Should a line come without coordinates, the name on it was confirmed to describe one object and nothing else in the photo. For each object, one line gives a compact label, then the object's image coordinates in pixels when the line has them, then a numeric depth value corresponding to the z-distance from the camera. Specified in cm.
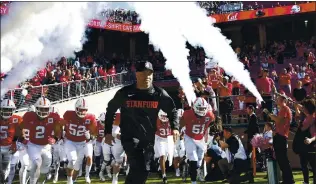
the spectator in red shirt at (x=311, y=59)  1861
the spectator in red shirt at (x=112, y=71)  2088
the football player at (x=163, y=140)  1072
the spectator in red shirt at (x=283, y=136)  886
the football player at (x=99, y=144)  1206
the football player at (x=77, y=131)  961
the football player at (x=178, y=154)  1176
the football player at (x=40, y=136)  884
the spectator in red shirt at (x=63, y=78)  1698
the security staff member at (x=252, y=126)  1136
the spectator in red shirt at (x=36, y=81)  1565
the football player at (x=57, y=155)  1225
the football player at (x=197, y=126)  975
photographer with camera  946
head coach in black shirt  609
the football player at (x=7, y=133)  917
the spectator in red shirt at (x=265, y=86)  1291
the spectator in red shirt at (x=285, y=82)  1636
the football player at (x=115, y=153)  1022
